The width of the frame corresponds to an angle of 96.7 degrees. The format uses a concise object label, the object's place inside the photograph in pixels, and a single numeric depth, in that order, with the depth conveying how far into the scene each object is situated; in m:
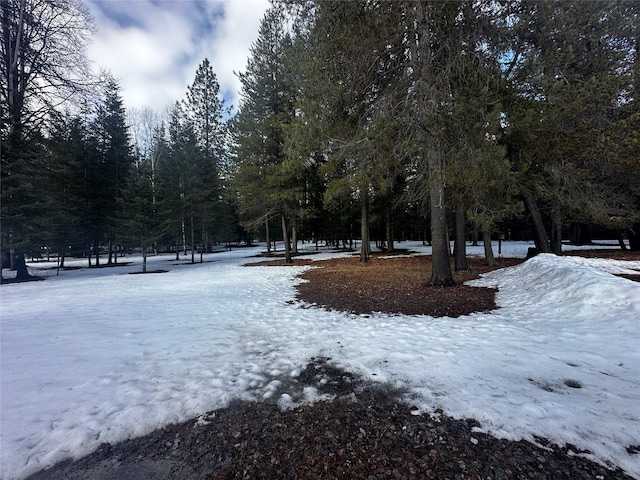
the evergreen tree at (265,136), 16.28
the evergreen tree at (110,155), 20.36
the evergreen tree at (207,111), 35.09
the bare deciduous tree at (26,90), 11.72
